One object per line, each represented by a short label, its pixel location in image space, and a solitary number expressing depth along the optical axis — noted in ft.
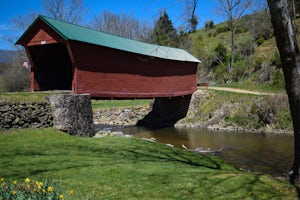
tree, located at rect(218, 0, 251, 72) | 108.17
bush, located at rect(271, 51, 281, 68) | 108.47
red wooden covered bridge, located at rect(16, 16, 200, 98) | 52.70
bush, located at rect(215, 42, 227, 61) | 144.36
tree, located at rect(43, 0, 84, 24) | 125.29
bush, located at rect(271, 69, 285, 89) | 94.38
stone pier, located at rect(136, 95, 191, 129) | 98.68
